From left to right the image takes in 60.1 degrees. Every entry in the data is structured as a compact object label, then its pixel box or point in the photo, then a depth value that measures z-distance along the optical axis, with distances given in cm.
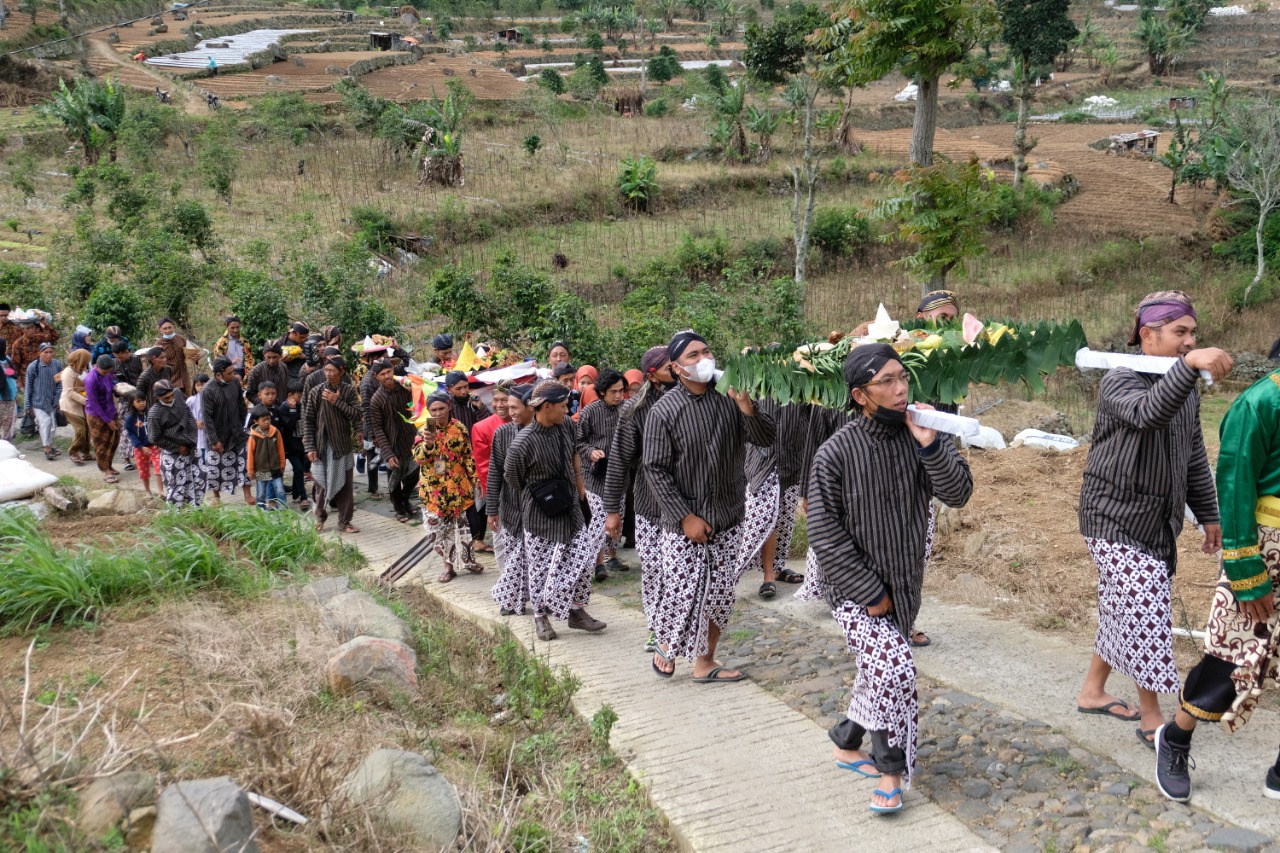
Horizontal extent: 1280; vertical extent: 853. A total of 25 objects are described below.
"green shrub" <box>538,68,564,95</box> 4553
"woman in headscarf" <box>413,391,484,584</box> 874
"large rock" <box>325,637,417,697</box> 534
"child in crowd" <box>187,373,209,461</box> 1066
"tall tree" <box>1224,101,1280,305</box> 2822
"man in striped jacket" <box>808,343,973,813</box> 431
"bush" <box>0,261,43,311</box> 1756
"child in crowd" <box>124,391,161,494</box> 1134
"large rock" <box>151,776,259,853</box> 343
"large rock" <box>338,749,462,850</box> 392
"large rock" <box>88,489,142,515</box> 902
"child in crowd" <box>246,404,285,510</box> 1042
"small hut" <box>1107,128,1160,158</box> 4222
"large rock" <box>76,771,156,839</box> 356
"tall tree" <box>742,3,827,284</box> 2352
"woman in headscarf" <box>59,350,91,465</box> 1241
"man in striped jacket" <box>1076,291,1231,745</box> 446
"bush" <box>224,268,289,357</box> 1521
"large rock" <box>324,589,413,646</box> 599
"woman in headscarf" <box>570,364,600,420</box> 933
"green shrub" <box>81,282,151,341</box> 1582
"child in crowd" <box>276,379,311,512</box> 1096
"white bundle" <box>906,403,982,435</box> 374
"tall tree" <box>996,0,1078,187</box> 3434
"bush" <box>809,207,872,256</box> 2858
